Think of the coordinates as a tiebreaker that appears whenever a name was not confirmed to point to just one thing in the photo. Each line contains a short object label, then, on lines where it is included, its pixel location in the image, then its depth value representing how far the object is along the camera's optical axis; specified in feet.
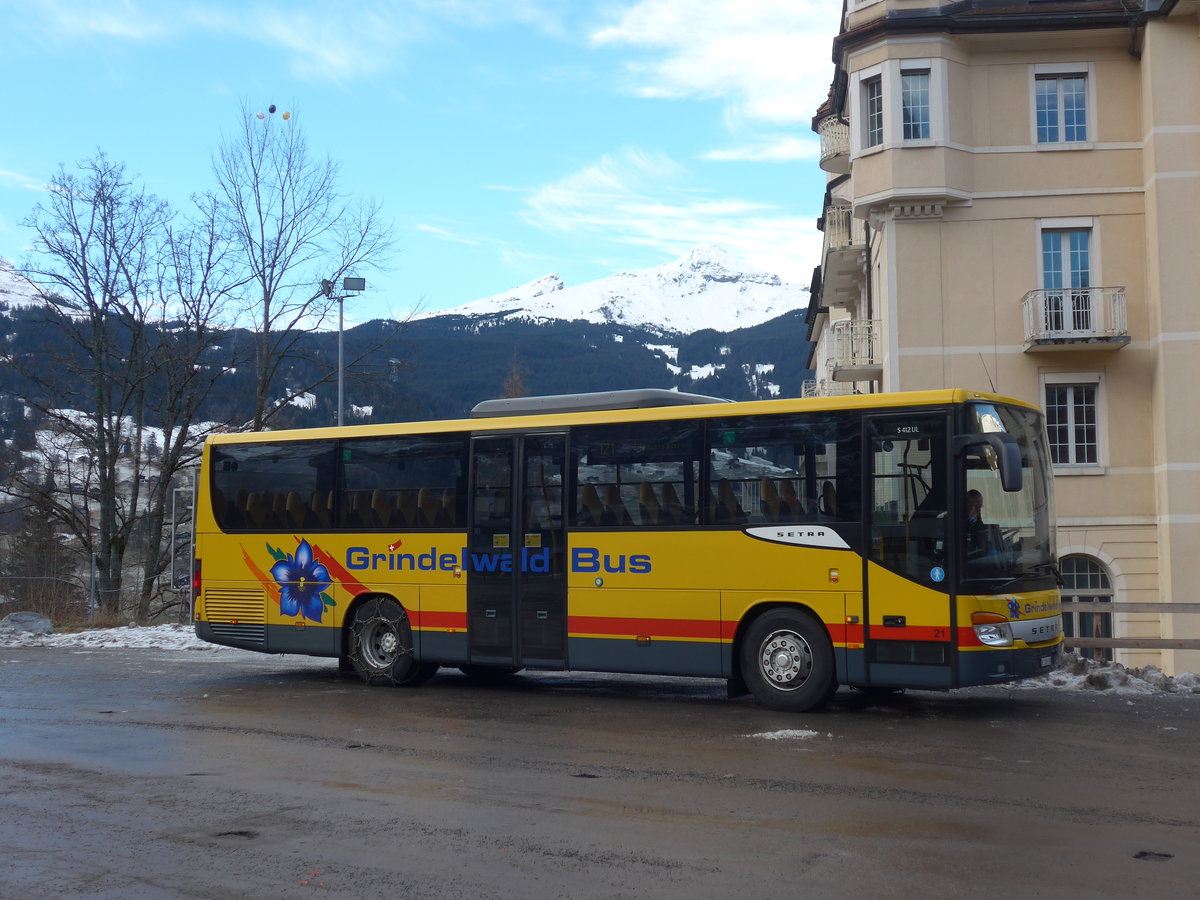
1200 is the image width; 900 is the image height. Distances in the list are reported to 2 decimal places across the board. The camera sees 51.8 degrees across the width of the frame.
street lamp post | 119.44
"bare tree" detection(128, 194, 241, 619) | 120.57
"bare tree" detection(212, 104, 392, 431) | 122.31
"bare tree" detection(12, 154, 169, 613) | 119.85
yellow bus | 37.86
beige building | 92.84
